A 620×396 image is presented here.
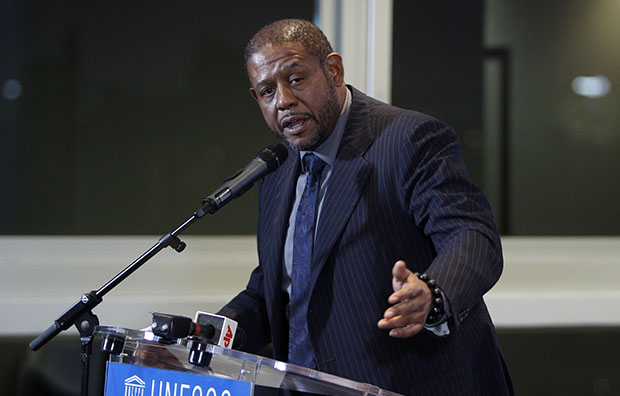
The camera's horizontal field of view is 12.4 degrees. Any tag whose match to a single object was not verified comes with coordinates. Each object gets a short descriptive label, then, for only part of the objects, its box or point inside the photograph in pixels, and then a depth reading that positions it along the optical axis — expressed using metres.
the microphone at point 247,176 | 5.13
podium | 4.91
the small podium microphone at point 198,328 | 5.00
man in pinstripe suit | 5.23
